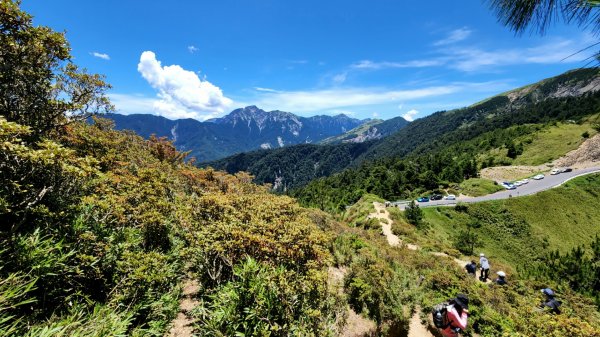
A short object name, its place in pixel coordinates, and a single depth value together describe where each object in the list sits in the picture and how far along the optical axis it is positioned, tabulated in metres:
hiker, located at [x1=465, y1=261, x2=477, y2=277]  15.69
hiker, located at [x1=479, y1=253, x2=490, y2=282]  15.52
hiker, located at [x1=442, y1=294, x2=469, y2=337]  7.88
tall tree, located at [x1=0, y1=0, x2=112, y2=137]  5.73
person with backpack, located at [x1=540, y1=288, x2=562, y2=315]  10.16
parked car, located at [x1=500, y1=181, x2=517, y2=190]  44.47
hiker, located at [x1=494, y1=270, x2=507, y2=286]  14.28
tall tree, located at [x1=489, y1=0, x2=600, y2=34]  3.23
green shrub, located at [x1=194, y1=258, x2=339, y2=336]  5.41
